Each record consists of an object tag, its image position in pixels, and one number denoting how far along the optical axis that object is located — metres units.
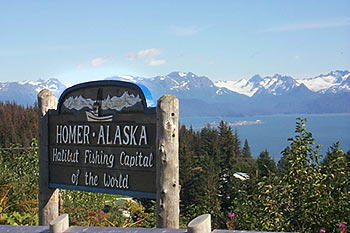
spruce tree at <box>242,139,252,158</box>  90.32
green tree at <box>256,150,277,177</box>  69.70
